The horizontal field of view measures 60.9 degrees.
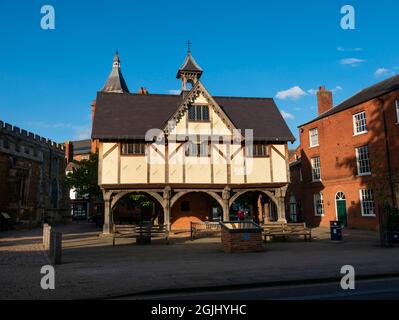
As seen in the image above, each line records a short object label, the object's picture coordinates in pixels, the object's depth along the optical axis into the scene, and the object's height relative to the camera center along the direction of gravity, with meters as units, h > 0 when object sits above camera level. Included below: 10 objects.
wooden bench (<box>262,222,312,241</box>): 17.77 -1.32
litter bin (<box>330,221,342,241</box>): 17.28 -1.45
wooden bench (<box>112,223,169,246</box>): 17.12 -1.18
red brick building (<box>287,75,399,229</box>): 23.11 +3.74
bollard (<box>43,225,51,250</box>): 15.88 -1.52
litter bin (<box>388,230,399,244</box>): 15.05 -1.54
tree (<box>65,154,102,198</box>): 30.44 +2.89
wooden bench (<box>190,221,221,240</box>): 20.19 -1.42
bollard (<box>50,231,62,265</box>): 10.89 -1.20
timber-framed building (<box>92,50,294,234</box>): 21.95 +3.67
